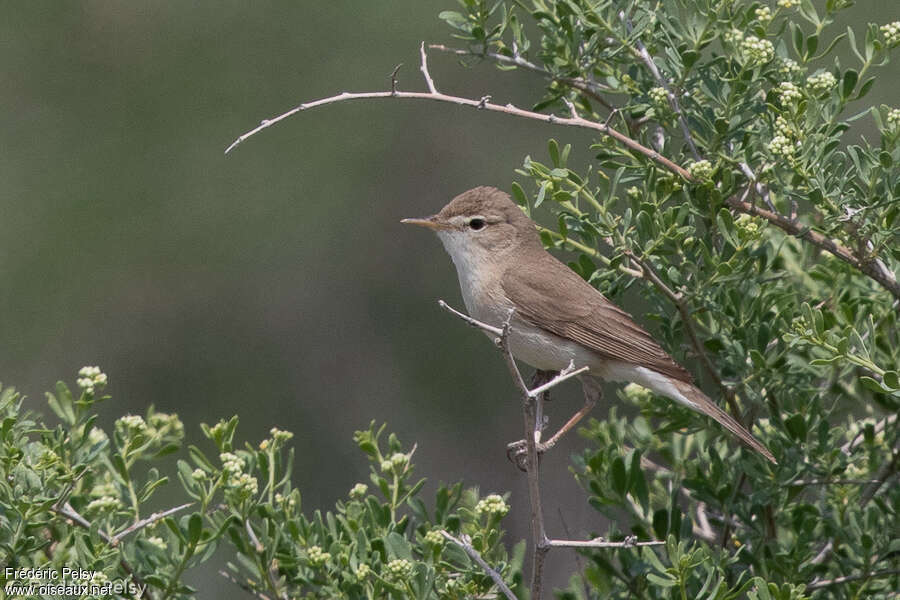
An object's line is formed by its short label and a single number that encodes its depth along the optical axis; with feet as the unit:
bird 27.45
